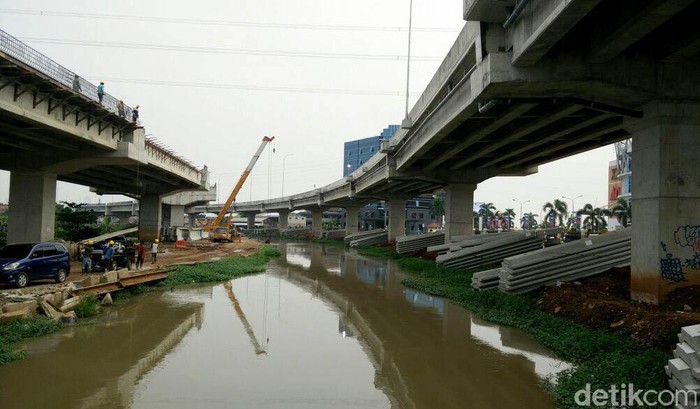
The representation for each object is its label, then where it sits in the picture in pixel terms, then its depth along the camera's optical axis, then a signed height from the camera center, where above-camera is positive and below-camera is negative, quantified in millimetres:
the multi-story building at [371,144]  181875 +31153
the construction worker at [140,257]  25781 -2088
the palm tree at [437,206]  133875 +5215
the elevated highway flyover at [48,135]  20031 +4122
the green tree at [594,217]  94250 +2495
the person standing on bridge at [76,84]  23538 +6252
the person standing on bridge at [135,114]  30673 +6322
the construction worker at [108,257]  23922 -1986
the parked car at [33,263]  17516 -1831
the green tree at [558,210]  108938 +4164
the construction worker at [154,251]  28800 -1978
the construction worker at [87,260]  24172 -2177
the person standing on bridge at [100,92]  26172 +6527
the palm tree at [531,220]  134575 +2221
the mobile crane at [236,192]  68775 +3918
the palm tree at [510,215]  143888 +3634
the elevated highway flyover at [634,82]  11898 +4209
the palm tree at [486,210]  135500 +4698
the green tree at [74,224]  50312 -952
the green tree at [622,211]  78375 +3141
